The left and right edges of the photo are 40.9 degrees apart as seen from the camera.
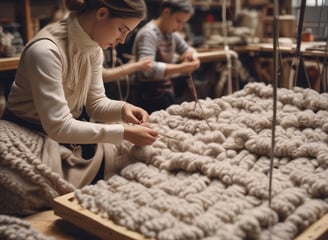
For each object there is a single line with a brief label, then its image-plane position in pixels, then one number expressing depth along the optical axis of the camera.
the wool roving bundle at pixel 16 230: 1.00
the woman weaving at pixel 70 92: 1.24
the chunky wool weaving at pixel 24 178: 1.23
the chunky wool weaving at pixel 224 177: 0.98
